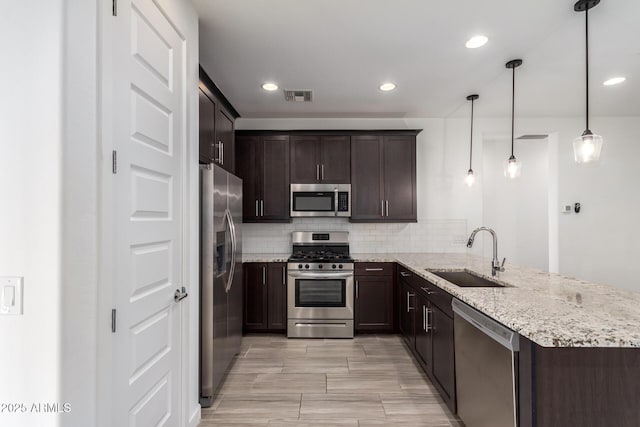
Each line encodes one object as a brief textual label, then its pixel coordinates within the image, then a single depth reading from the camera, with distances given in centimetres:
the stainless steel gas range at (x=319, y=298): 367
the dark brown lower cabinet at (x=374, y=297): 374
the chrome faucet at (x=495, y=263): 265
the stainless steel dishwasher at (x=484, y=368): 145
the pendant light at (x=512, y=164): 270
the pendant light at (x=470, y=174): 349
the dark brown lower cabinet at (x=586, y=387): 127
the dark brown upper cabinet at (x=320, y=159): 398
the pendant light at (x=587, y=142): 193
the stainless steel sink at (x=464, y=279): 260
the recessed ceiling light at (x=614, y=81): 310
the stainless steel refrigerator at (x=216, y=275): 226
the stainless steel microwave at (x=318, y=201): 394
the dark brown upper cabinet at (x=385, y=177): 399
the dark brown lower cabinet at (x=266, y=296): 373
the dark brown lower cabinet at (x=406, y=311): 311
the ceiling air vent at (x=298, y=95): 332
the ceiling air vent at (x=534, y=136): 438
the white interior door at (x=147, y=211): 128
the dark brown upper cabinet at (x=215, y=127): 244
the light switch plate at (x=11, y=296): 98
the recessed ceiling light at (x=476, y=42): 232
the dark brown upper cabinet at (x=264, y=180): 397
